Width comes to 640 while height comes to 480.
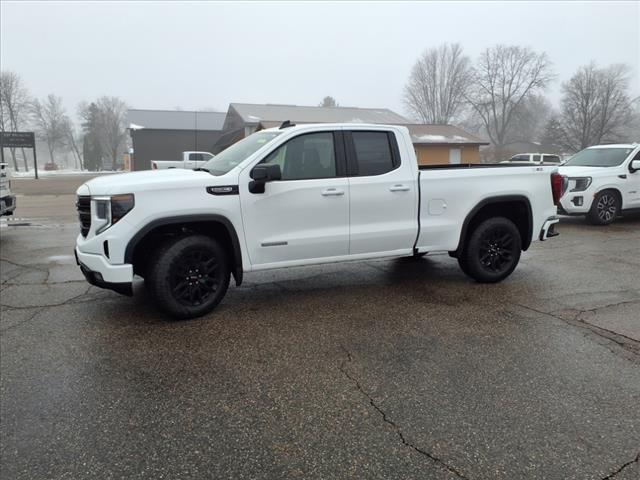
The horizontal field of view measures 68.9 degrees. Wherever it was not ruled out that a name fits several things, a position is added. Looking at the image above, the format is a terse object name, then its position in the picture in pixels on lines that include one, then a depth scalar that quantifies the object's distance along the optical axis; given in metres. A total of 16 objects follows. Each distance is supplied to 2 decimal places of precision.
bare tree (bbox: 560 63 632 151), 56.72
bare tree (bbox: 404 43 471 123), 78.94
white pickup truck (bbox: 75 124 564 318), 4.36
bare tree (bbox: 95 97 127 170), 79.56
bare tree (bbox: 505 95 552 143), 78.17
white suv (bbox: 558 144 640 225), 10.42
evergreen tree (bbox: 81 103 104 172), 79.88
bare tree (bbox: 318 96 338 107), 100.25
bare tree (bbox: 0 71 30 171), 67.88
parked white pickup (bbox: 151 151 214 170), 32.44
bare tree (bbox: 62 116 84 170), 86.81
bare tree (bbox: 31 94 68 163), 79.11
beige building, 33.03
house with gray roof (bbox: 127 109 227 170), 51.09
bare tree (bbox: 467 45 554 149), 74.44
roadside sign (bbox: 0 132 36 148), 38.16
